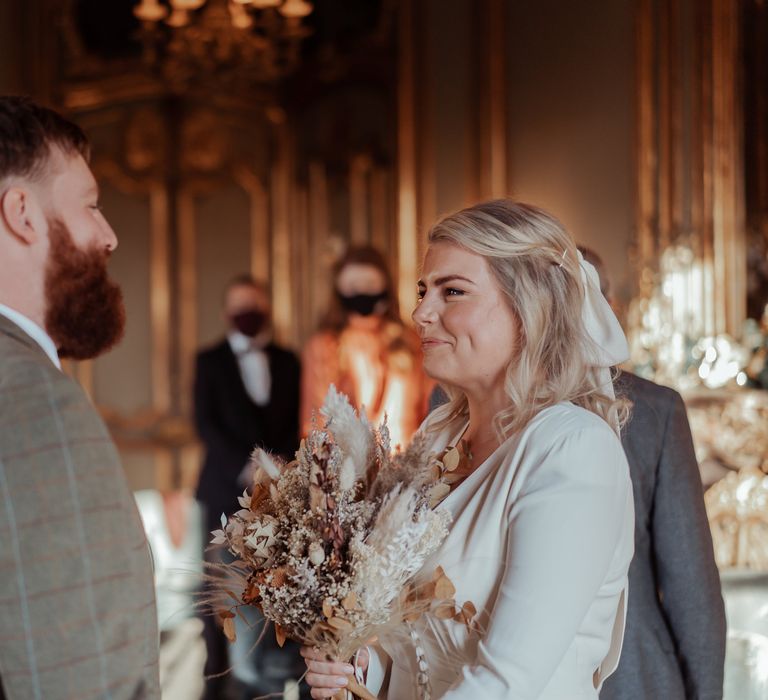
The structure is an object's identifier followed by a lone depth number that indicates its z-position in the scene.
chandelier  6.17
